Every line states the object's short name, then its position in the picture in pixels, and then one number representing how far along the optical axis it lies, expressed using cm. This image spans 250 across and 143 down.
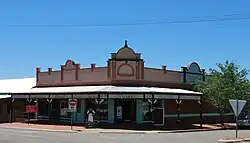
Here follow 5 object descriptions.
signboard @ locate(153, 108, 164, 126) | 3750
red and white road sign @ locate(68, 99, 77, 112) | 3375
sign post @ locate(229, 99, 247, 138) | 2825
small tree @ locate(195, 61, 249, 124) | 3997
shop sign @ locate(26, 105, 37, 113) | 3866
